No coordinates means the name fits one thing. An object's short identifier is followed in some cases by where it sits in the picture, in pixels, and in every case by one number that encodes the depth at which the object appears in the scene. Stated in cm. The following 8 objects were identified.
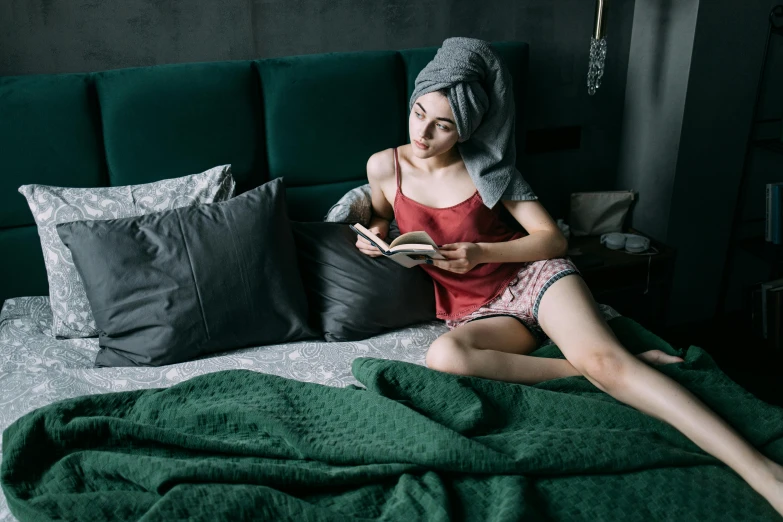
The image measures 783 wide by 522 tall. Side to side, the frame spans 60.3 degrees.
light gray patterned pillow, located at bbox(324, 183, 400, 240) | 220
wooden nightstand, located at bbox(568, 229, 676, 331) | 264
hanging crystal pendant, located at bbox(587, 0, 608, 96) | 248
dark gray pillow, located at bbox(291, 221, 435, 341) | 201
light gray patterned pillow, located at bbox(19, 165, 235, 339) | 197
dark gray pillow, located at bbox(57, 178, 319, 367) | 184
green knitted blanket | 127
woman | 179
